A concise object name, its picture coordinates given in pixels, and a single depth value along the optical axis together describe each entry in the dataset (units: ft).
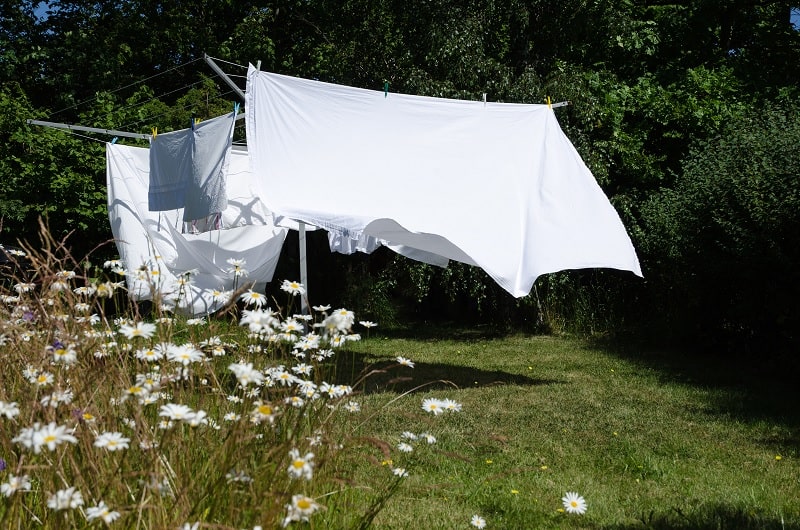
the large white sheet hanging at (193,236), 21.58
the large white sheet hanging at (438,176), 16.17
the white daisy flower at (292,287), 7.78
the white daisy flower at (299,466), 5.01
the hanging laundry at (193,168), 18.84
